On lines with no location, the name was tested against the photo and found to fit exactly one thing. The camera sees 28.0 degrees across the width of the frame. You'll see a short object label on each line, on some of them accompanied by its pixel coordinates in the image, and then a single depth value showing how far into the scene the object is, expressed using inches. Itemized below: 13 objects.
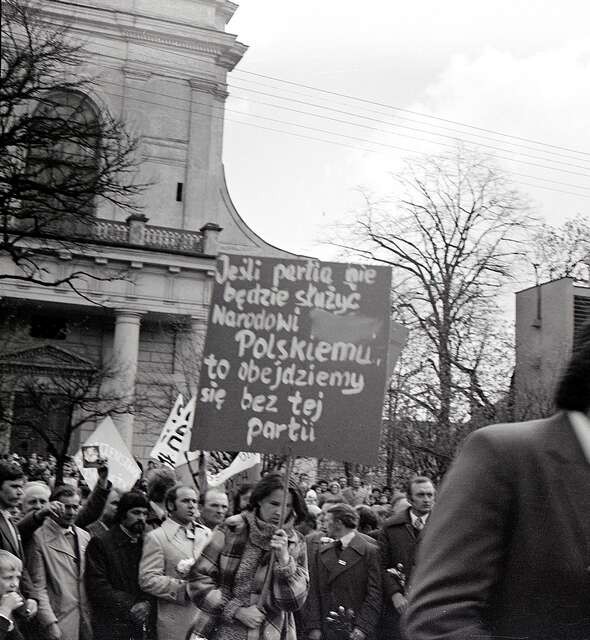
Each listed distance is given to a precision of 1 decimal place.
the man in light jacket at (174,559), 309.7
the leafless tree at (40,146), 612.4
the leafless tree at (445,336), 1050.1
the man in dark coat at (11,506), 308.7
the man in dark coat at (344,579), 356.5
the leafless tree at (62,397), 1279.5
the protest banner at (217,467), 609.5
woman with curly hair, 259.6
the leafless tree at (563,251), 1414.9
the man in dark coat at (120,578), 329.1
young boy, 280.4
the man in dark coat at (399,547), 356.5
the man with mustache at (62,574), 332.2
